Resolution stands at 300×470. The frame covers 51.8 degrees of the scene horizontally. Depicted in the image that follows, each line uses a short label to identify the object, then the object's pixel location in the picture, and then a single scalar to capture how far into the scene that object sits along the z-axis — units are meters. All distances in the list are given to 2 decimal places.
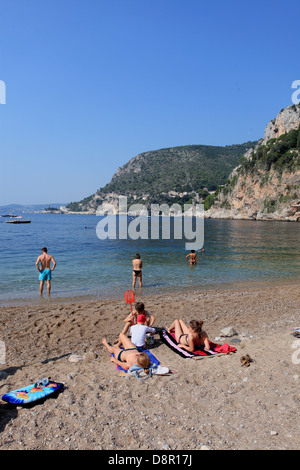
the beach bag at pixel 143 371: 5.24
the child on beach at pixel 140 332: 6.43
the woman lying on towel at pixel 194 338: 6.35
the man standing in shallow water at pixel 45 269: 11.88
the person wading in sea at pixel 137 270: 13.20
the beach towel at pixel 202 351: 6.12
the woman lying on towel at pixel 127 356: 5.42
